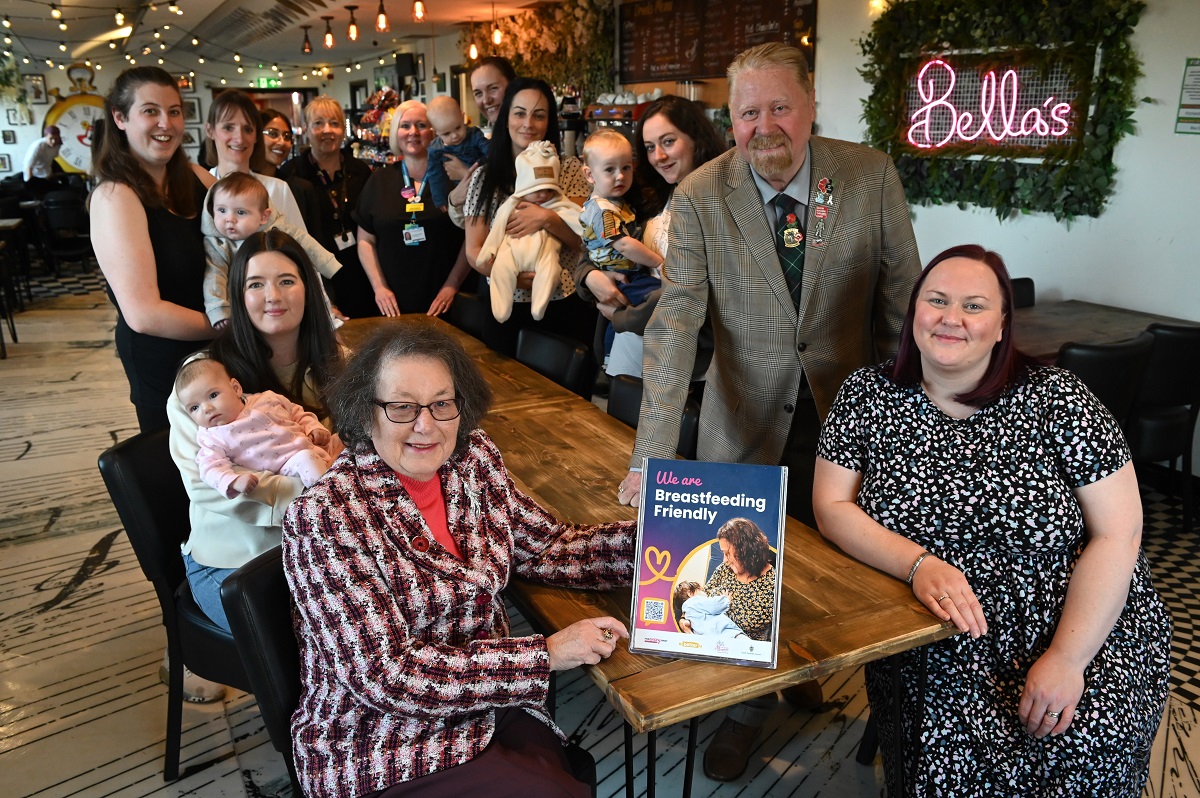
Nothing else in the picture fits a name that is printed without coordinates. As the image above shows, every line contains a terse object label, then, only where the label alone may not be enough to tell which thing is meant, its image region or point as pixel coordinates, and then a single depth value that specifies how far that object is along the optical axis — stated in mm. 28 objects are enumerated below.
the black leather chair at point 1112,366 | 3545
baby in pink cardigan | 2119
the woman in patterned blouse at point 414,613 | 1562
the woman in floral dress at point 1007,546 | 1824
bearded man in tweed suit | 2244
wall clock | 17656
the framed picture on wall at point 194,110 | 22422
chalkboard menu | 6848
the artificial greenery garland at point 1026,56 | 4523
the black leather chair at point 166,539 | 2264
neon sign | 4902
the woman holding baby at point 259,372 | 2215
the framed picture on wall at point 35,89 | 18031
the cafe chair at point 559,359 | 3443
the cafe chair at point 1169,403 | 3891
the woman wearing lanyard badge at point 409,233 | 4582
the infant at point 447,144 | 4477
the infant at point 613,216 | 3316
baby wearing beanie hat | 3750
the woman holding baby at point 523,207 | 3783
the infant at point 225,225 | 2979
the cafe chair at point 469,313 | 4230
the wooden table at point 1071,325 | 4023
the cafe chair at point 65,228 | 10555
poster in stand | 1517
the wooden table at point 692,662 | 1442
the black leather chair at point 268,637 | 1642
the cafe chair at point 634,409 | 2693
